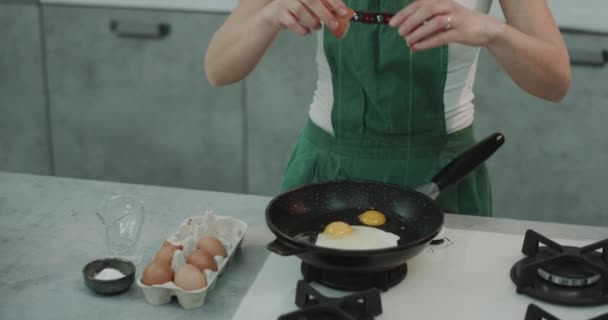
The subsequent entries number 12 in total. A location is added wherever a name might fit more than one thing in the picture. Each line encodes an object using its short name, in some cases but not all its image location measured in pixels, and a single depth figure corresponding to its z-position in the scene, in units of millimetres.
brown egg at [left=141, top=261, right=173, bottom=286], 1067
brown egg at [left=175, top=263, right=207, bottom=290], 1063
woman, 1414
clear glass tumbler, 1219
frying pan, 1198
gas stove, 1062
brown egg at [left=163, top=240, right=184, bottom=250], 1151
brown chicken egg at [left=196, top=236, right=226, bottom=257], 1150
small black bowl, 1094
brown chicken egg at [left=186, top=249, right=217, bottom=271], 1104
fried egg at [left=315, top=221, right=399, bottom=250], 1128
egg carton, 1066
